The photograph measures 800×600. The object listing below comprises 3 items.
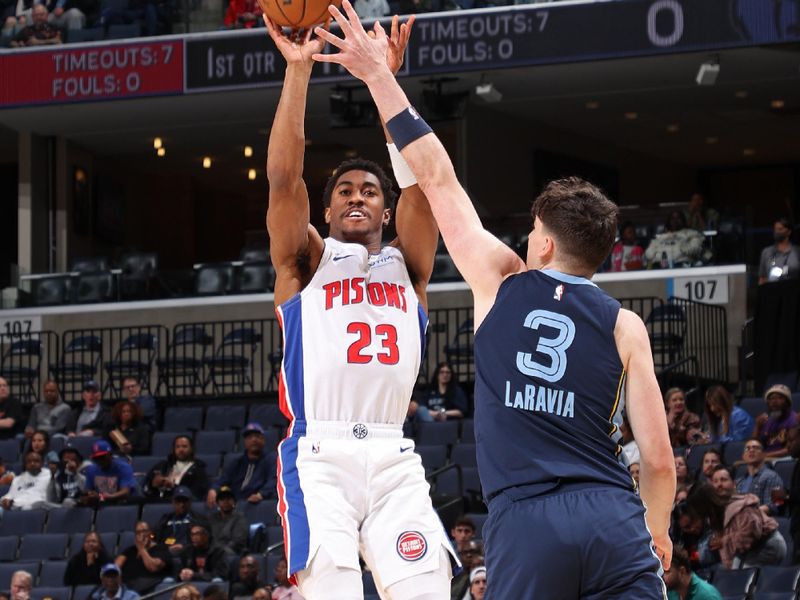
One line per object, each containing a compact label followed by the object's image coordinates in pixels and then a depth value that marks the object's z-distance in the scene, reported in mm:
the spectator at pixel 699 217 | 20203
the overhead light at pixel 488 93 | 21047
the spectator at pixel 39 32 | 21859
